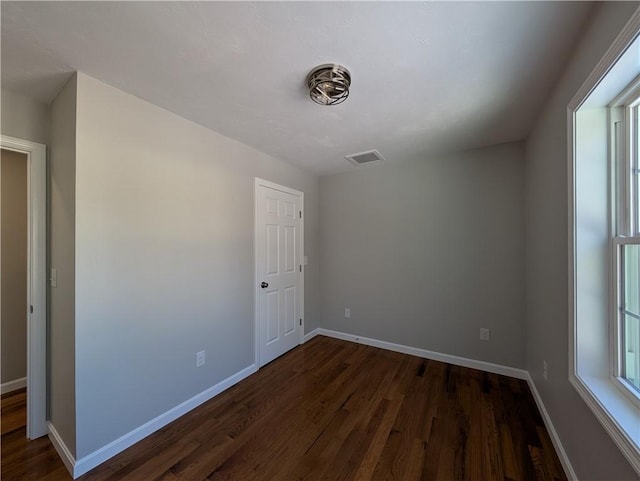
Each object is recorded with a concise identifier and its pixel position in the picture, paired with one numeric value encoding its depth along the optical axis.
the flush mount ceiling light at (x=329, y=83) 1.49
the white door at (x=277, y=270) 2.88
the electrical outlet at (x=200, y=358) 2.21
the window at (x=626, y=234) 1.21
